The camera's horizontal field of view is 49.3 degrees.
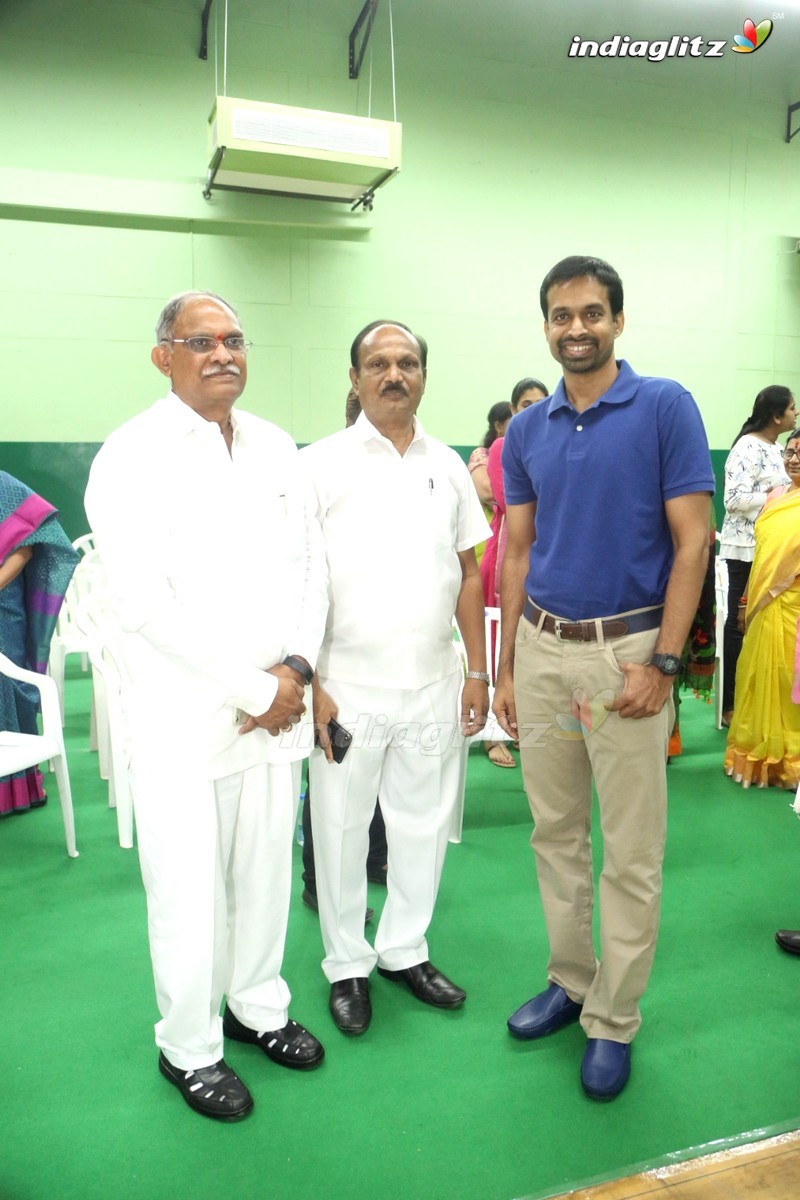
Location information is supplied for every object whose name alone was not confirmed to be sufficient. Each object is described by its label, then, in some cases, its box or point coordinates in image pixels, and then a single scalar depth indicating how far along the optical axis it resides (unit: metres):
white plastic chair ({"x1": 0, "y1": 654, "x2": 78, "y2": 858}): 2.83
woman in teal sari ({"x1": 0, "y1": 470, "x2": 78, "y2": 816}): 3.22
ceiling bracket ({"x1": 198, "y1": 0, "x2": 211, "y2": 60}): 5.62
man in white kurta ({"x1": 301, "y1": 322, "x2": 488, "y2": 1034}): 1.98
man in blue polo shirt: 1.72
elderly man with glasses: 1.65
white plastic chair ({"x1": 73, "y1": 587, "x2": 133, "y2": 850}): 2.90
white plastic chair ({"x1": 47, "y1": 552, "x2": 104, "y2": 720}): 3.71
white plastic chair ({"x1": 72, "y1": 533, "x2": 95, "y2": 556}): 4.95
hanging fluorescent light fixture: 5.07
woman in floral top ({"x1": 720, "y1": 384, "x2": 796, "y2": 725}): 4.19
